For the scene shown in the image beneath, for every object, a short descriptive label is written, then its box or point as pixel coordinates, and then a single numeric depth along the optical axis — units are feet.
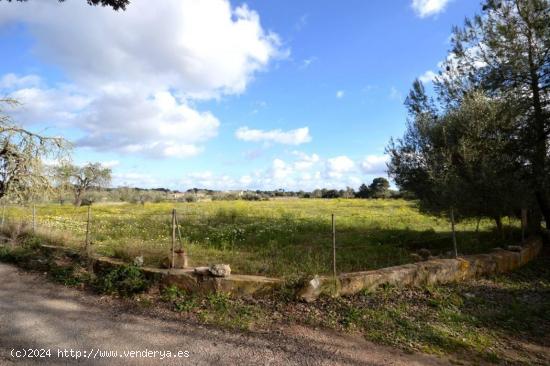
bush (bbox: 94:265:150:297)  25.43
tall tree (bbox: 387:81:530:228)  39.73
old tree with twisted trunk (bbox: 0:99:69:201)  34.58
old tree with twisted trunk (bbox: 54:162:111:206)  199.96
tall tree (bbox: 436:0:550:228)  39.19
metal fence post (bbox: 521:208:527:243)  40.54
